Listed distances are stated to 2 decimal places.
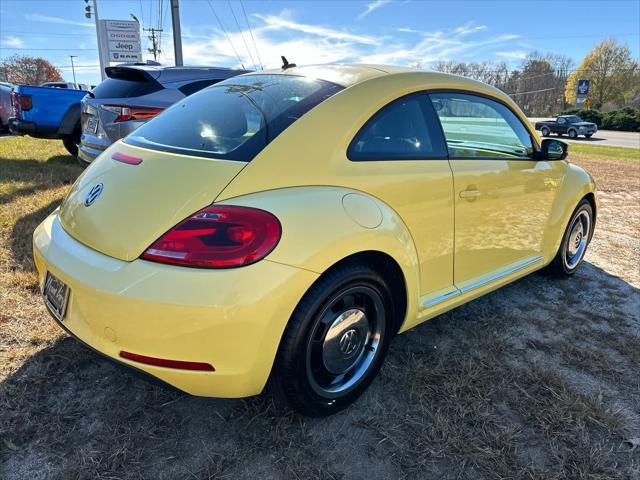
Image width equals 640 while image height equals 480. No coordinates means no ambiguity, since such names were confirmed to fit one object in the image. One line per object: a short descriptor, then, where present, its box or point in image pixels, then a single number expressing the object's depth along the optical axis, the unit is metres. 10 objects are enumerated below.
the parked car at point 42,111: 8.48
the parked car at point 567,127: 31.66
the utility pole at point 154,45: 51.04
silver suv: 4.77
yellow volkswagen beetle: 1.71
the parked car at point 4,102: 12.36
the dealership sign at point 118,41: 30.45
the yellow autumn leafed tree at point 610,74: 61.97
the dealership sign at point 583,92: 58.73
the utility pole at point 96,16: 30.26
